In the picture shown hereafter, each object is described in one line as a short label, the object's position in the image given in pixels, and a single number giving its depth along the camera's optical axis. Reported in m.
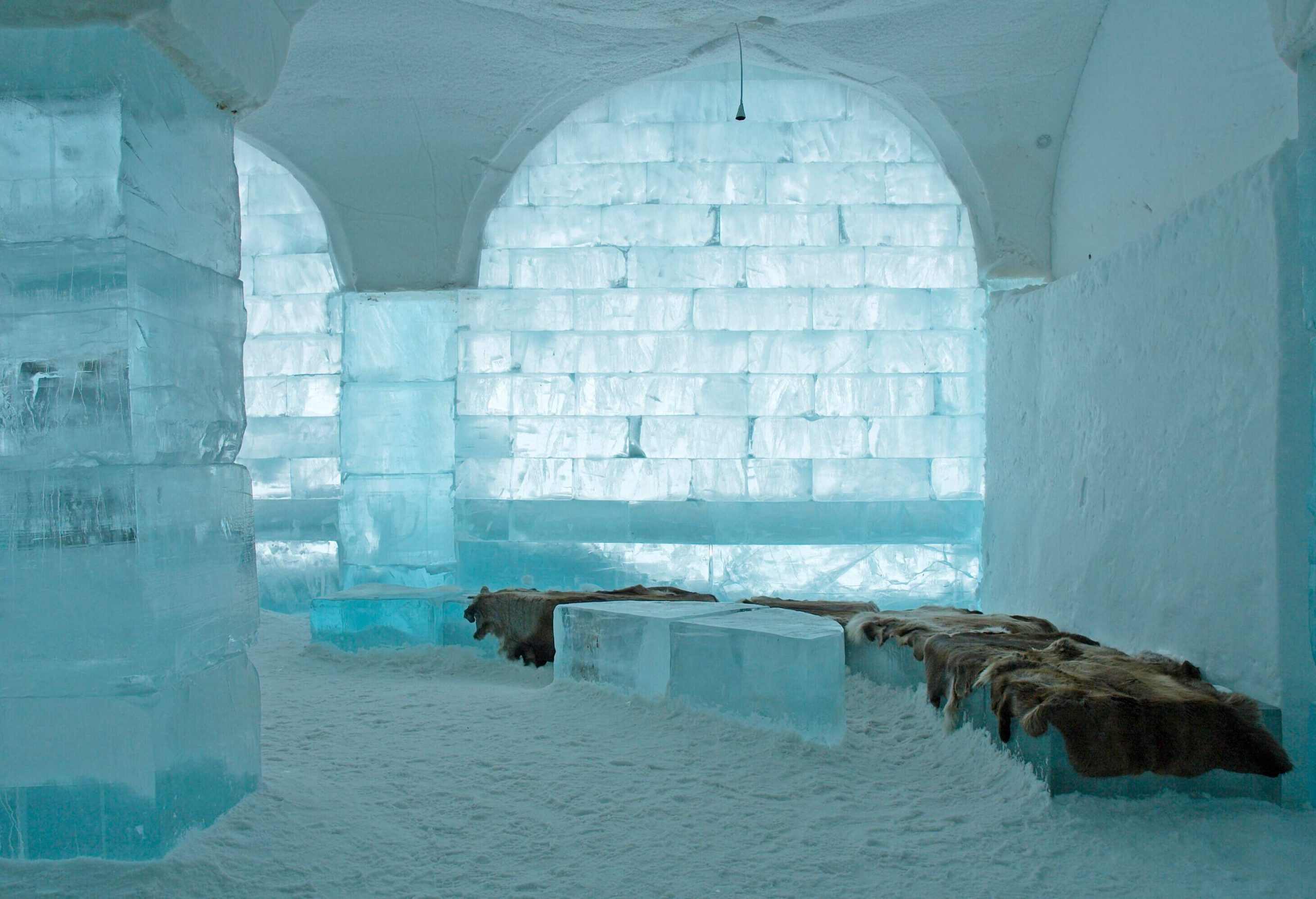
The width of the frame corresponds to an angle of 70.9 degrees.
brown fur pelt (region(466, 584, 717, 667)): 4.06
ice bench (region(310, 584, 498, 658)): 4.39
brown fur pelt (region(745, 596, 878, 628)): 4.11
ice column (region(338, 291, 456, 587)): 5.07
